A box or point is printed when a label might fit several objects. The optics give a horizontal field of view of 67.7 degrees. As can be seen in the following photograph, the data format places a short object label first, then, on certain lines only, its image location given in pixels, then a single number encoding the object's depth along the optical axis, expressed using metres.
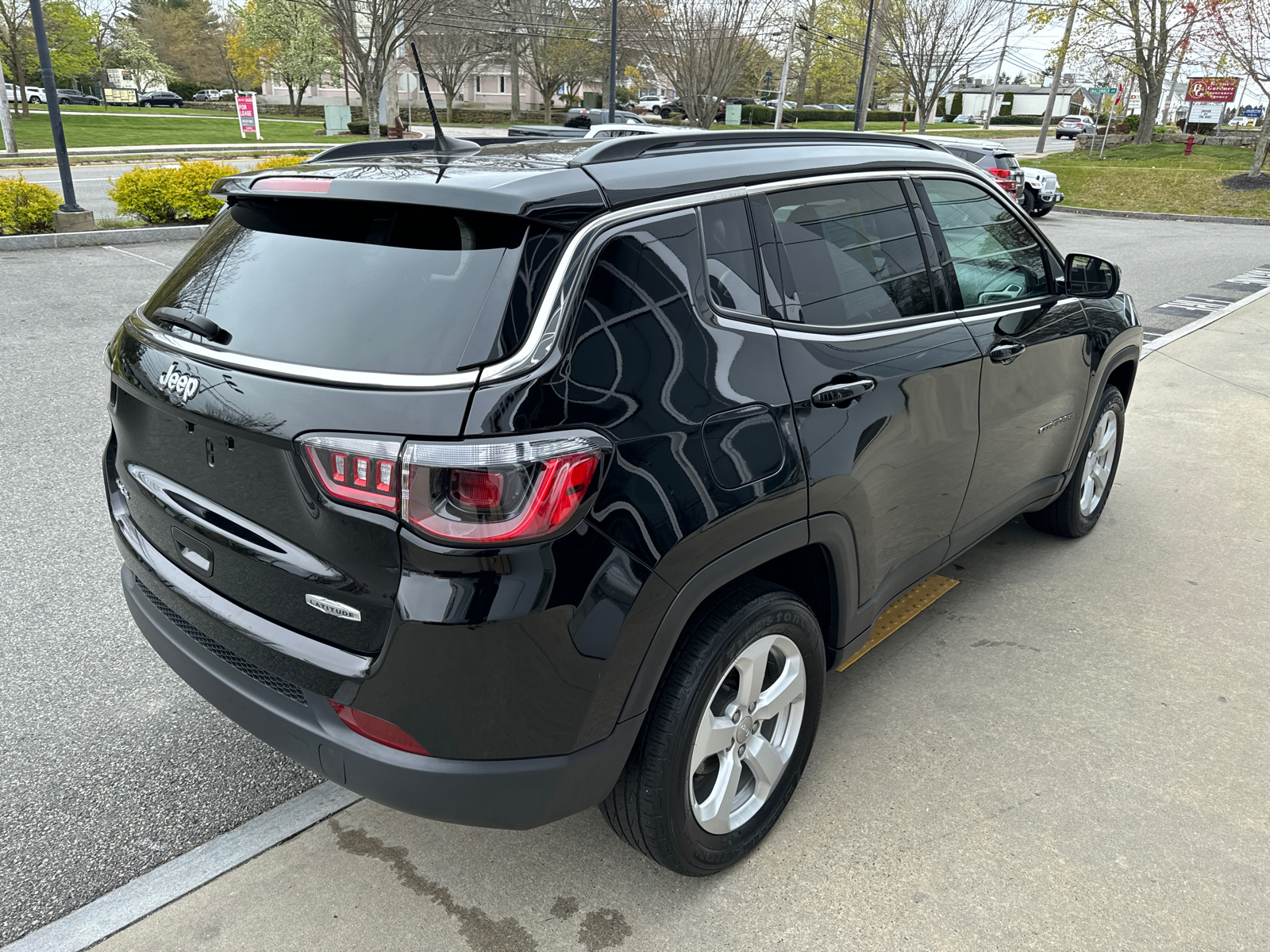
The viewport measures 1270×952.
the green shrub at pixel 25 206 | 11.21
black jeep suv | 1.82
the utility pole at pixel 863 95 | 30.50
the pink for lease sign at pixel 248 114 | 31.52
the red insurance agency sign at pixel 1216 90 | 34.64
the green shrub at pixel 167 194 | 12.62
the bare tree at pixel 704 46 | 28.84
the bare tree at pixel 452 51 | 40.34
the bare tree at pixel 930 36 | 37.56
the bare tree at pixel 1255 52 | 25.47
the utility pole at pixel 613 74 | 24.90
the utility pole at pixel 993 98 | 57.16
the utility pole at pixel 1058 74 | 36.06
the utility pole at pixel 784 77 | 41.73
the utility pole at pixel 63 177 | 11.38
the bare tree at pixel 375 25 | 18.91
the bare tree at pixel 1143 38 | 33.56
